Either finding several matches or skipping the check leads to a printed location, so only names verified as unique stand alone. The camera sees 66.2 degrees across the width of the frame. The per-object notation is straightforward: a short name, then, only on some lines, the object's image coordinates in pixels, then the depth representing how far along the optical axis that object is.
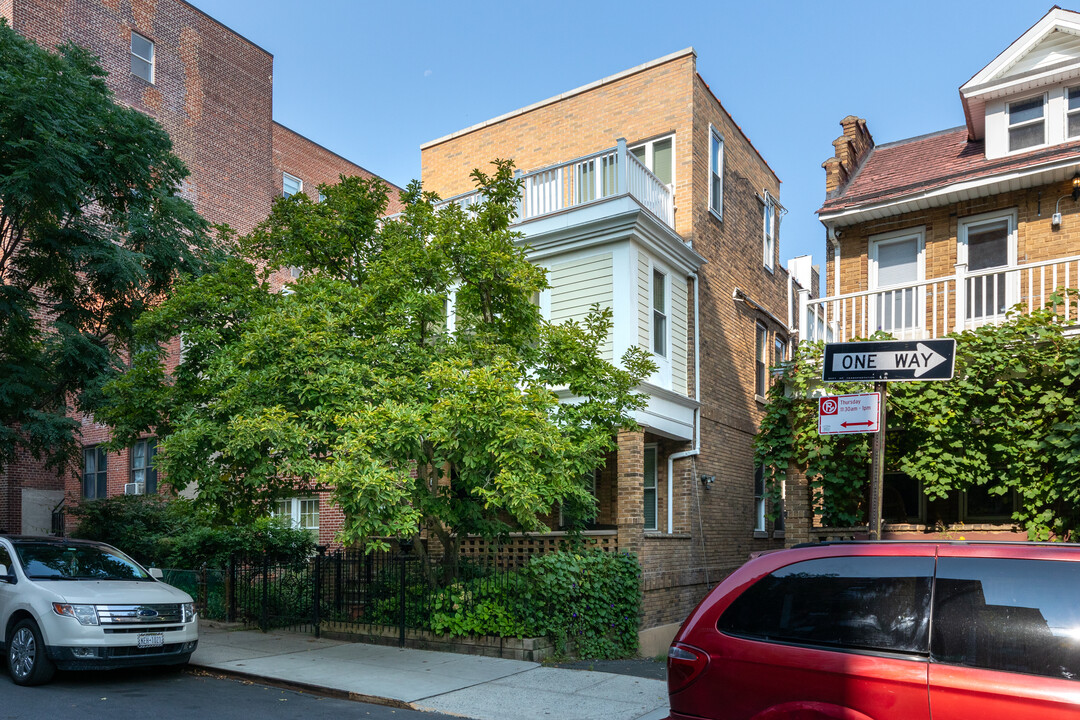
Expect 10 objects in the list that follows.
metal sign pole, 6.70
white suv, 8.50
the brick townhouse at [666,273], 14.00
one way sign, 6.50
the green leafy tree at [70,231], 13.90
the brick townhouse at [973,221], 12.37
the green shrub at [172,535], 17.28
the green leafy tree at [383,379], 9.09
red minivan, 3.85
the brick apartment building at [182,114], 24.64
